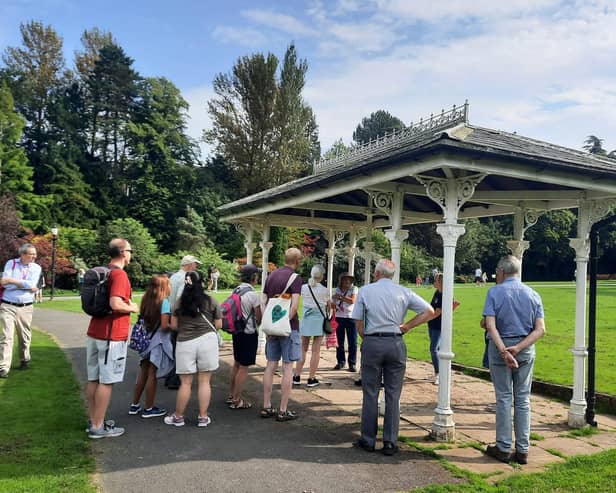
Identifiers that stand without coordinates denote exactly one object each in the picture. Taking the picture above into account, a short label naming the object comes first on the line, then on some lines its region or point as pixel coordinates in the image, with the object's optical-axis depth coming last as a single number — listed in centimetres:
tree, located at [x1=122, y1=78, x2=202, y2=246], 3975
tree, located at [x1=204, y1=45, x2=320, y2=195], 3944
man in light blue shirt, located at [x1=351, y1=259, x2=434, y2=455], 477
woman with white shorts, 517
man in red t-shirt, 475
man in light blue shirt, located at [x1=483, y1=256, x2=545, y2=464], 466
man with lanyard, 710
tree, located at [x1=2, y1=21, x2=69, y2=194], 4169
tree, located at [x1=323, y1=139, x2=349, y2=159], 4806
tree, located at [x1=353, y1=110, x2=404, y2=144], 6388
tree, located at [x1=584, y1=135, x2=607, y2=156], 5888
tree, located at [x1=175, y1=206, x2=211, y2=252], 3631
